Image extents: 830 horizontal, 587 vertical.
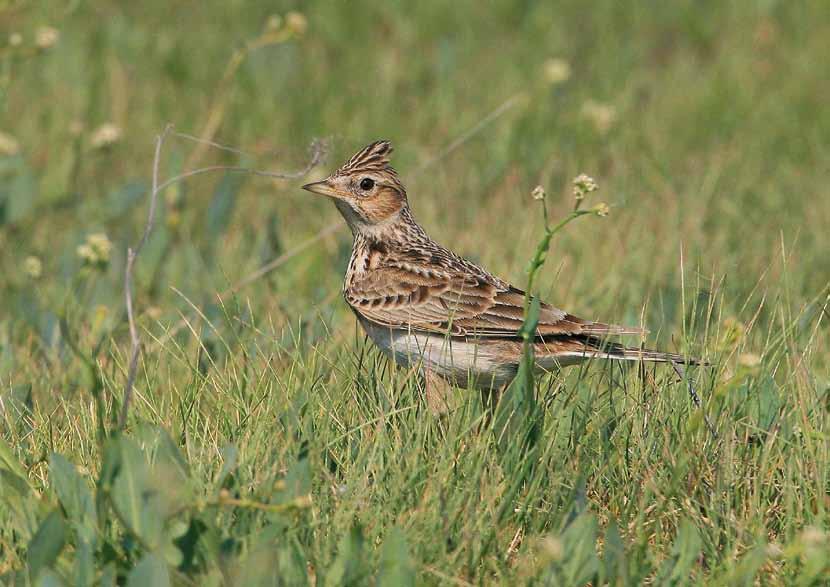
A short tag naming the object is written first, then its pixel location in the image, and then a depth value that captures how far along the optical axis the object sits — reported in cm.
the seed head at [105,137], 1648
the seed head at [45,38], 1398
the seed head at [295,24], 1474
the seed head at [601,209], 775
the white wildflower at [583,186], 792
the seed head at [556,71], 1956
